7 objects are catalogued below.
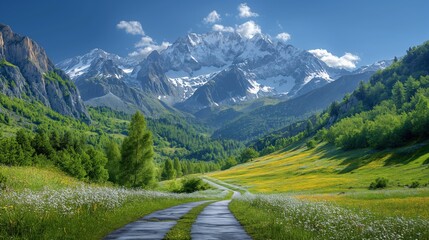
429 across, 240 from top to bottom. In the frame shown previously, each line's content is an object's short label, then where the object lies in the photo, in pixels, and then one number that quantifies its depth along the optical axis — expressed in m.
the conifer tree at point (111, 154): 95.41
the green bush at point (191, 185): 91.56
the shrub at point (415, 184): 62.61
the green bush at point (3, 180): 28.79
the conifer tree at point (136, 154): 66.62
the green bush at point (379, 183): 68.94
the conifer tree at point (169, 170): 171.62
